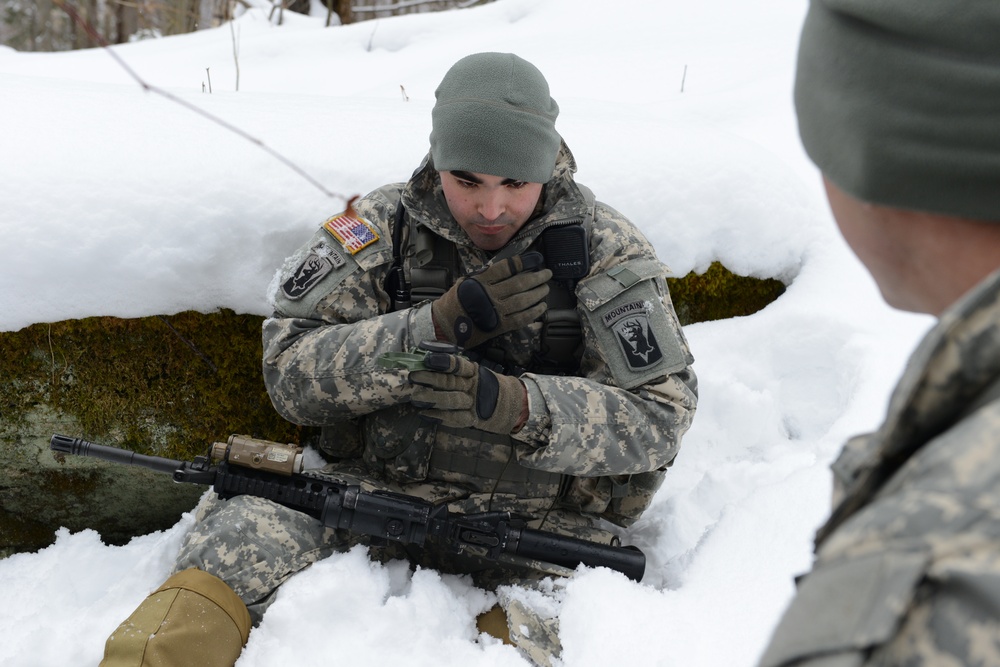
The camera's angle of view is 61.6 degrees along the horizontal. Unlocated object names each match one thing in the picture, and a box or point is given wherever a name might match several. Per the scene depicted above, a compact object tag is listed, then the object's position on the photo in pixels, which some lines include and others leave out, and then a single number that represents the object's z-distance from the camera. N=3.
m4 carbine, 2.52
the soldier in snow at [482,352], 2.48
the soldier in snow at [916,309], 0.61
